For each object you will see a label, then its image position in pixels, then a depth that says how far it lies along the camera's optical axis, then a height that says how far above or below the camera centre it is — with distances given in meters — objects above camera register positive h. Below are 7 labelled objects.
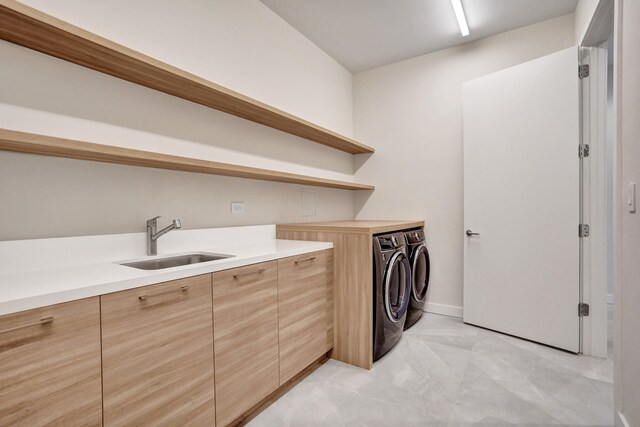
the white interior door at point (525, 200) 2.34 +0.05
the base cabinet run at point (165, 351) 0.91 -0.55
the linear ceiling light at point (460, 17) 2.40 +1.58
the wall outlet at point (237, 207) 2.25 +0.02
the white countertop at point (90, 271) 0.94 -0.24
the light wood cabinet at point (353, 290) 2.11 -0.58
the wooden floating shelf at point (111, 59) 1.15 +0.71
